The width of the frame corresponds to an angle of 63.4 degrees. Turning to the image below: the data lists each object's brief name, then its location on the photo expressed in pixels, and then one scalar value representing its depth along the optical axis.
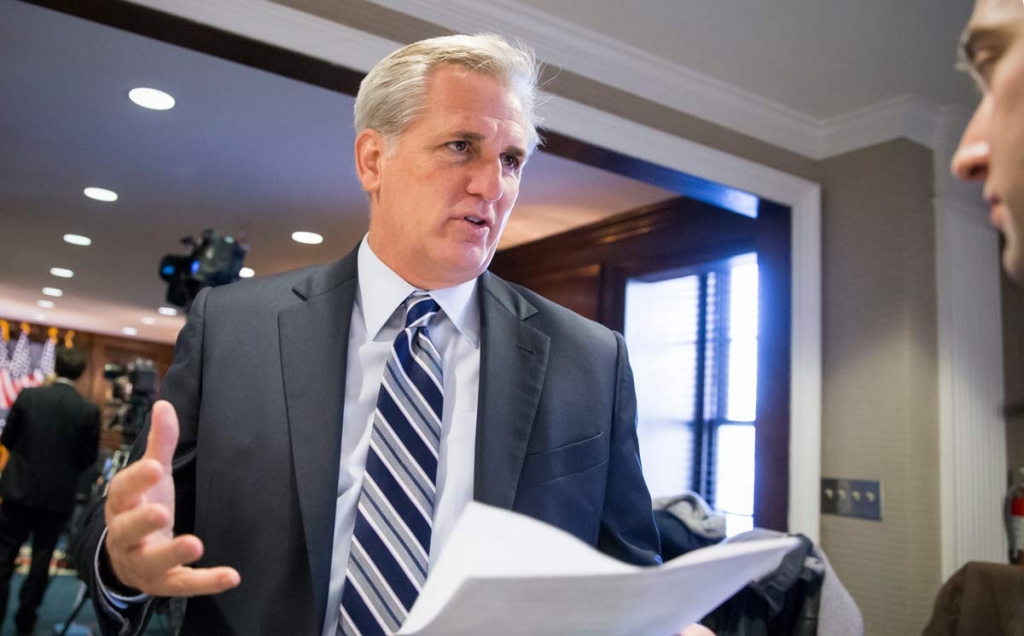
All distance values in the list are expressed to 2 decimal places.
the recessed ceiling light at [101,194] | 5.11
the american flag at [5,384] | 11.84
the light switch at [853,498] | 2.98
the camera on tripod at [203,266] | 4.94
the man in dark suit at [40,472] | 4.17
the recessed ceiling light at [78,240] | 6.45
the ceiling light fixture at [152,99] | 3.54
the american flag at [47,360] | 12.64
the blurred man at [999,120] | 0.45
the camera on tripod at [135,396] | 5.11
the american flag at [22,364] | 12.16
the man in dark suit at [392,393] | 0.94
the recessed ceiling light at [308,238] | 5.92
